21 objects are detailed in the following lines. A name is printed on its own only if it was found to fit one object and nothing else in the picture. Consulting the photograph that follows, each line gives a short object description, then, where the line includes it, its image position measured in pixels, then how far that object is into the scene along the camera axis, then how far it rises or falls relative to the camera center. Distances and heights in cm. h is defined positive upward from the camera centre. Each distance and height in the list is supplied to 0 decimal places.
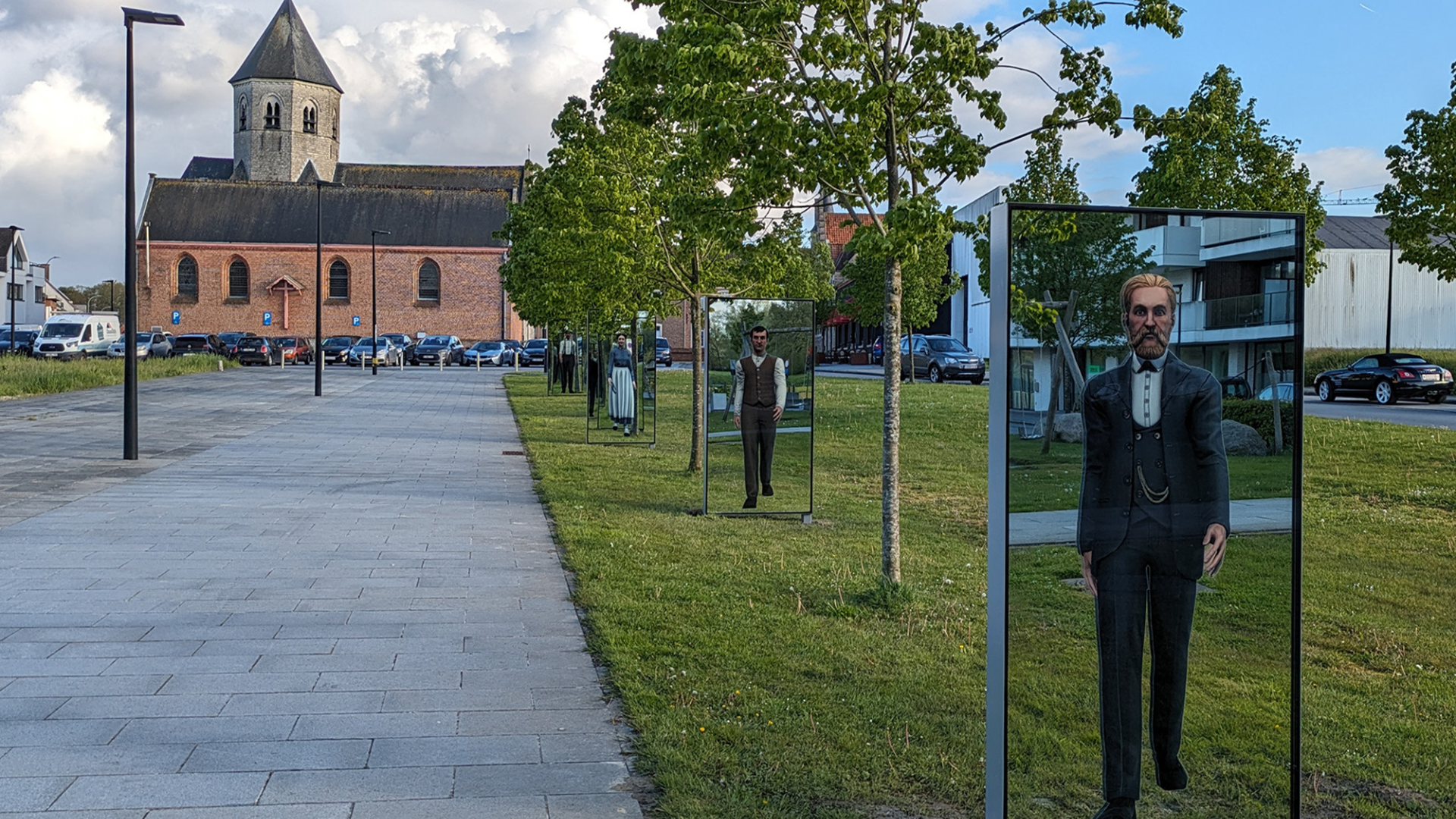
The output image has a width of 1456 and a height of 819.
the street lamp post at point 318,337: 3338 +75
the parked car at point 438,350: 6725 +85
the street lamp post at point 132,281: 1596 +109
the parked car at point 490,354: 6881 +69
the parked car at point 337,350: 6644 +81
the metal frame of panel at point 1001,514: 349 -39
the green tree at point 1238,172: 2662 +437
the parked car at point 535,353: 6844 +79
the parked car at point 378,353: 6569 +65
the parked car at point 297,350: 6853 +82
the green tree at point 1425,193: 1454 +218
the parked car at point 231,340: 6662 +128
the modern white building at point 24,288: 9575 +608
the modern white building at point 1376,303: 5222 +308
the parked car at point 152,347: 5941 +80
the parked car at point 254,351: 6059 +62
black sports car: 3216 -8
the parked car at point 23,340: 5743 +101
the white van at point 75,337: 5369 +111
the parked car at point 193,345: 6397 +93
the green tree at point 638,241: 1459 +154
